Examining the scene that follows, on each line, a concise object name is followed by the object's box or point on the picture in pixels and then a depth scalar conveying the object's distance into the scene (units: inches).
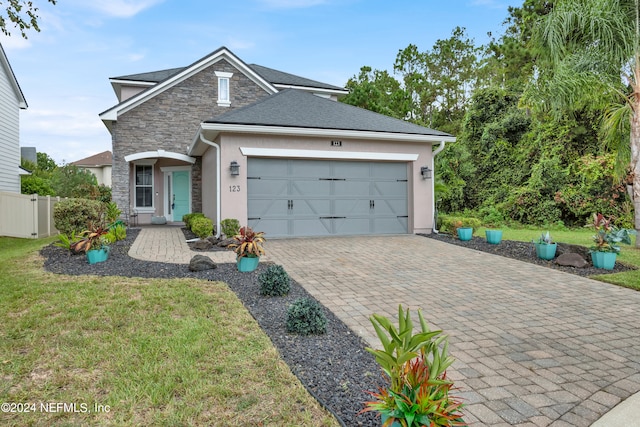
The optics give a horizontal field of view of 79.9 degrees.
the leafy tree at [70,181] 754.7
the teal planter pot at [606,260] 282.8
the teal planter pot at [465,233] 422.9
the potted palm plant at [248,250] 246.7
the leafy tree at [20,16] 315.9
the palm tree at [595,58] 358.9
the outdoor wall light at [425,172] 476.1
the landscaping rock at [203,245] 355.3
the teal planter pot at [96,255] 275.9
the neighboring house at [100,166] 1349.7
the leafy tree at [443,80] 1083.9
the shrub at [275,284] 201.3
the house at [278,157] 414.3
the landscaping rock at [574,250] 315.7
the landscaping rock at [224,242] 367.9
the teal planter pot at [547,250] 310.1
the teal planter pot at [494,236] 387.2
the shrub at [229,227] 388.8
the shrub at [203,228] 402.3
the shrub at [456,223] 430.0
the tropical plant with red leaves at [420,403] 74.9
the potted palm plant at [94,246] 275.9
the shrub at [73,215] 383.9
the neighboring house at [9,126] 592.1
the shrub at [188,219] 506.2
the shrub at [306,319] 150.3
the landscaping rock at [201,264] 251.1
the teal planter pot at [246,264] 252.4
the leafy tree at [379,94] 972.6
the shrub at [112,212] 519.2
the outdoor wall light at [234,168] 400.1
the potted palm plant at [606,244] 283.3
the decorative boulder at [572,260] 288.5
